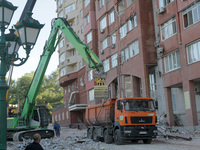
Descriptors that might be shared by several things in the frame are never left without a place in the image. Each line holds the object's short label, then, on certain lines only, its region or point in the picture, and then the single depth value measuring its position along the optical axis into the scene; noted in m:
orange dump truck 16.42
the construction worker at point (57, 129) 26.89
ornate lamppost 8.13
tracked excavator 21.69
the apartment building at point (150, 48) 23.50
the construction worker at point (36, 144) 6.71
